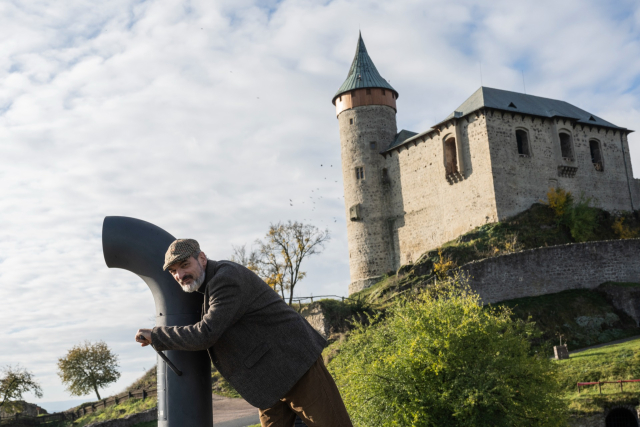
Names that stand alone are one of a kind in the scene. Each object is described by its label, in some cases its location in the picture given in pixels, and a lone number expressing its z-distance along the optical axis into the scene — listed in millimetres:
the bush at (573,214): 34156
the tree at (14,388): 38781
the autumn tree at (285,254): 42334
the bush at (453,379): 12141
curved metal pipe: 4133
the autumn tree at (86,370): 40719
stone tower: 41031
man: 3576
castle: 35875
